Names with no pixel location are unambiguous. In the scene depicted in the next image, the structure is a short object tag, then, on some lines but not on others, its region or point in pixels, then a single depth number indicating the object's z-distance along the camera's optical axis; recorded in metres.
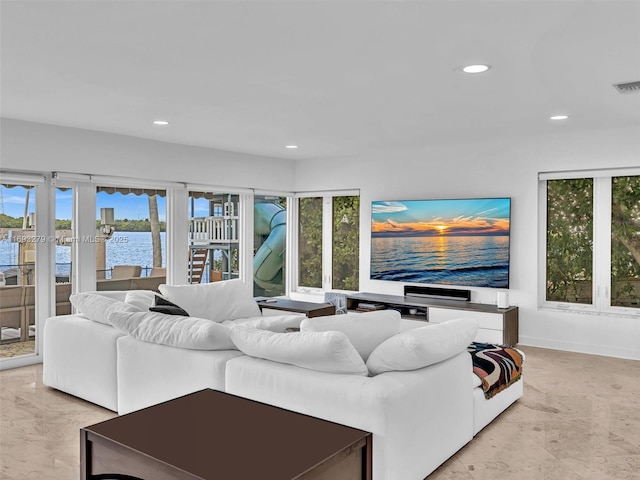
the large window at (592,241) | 5.63
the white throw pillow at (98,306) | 3.98
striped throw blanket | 3.57
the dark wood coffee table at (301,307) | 5.34
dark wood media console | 5.82
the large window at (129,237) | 5.93
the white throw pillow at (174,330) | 3.19
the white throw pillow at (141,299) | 4.19
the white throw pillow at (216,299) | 4.85
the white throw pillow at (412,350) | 2.77
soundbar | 6.48
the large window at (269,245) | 7.95
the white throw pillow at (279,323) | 3.77
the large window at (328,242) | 7.71
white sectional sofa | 2.61
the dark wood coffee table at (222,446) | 1.31
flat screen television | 6.23
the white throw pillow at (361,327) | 2.95
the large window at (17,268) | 5.25
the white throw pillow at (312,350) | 2.66
